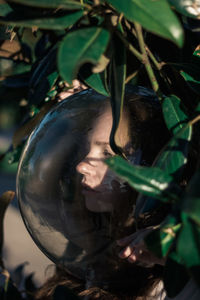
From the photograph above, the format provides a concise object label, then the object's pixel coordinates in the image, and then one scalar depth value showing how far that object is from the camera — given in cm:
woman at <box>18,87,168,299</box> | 94
